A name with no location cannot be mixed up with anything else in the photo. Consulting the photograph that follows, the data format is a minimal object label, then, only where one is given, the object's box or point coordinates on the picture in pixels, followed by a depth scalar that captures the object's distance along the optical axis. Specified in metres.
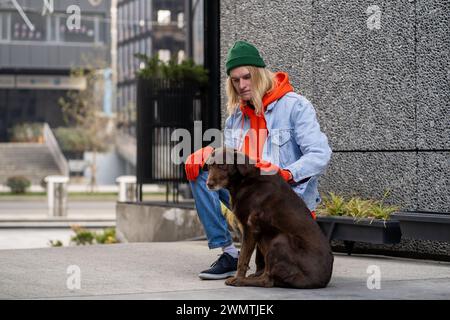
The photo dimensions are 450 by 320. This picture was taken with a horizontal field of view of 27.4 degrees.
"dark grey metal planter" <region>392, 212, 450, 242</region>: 7.58
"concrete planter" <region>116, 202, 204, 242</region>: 12.34
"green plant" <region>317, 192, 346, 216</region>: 8.69
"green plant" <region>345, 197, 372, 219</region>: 8.26
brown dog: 5.57
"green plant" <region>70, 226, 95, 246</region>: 14.45
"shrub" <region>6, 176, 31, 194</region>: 40.62
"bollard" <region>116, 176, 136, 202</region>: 27.80
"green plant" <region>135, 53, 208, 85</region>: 14.04
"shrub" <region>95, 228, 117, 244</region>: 14.55
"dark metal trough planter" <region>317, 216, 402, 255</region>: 7.84
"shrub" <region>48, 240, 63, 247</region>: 14.11
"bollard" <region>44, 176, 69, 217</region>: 26.03
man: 6.04
